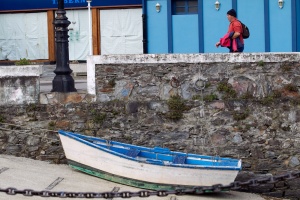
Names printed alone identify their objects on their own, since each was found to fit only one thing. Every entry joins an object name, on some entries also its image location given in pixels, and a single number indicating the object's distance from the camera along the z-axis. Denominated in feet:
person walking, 48.37
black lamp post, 47.70
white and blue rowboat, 42.55
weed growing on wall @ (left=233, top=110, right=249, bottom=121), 46.39
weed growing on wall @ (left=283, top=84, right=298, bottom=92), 45.84
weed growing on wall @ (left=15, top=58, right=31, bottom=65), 49.78
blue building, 73.82
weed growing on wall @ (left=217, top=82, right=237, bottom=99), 46.34
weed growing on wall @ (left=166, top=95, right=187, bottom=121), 46.65
